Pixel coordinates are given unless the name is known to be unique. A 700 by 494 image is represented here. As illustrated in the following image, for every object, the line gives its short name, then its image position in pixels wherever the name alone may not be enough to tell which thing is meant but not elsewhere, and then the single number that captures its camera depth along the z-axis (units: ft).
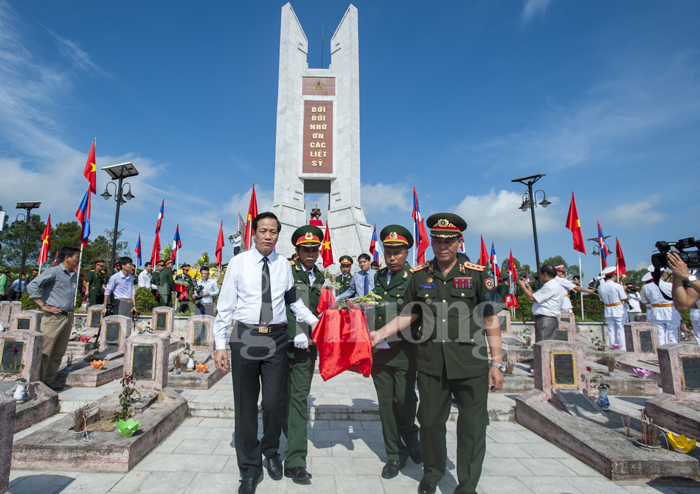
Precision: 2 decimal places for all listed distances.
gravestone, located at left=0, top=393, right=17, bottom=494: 7.88
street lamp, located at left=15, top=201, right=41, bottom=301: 54.74
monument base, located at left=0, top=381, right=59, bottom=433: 14.37
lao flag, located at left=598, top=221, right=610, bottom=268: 59.52
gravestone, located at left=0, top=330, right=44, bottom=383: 17.28
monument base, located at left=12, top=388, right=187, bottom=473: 10.92
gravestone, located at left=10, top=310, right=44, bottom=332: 25.35
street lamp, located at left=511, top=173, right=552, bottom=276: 43.74
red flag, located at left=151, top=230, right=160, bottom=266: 65.20
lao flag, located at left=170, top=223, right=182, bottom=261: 72.84
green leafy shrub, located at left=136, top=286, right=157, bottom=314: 51.96
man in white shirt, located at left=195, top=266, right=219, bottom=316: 36.76
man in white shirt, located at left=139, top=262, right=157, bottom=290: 44.97
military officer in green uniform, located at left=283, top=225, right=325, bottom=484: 10.69
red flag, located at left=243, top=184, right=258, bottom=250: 49.38
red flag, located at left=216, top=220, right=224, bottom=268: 61.45
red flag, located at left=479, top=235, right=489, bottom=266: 61.21
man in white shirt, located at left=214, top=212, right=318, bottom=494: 10.00
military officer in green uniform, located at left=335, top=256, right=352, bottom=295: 23.61
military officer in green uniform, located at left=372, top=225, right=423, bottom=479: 11.28
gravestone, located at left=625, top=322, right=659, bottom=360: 30.17
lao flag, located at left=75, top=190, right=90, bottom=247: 46.34
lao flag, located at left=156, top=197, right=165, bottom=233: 61.62
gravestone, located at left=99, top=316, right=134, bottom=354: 28.89
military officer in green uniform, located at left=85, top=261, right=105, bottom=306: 39.75
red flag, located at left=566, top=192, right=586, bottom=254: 47.42
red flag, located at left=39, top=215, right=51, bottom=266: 51.90
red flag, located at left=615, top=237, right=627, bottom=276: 55.77
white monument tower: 83.20
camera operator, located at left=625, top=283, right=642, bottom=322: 41.14
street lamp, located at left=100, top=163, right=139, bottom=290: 42.74
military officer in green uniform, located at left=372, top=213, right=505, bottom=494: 9.46
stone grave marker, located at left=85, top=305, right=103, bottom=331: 36.17
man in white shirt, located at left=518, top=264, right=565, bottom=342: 21.53
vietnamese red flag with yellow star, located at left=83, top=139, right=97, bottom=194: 42.91
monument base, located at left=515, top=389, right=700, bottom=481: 10.87
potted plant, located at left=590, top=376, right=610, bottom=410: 16.72
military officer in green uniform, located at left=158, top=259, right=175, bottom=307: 38.88
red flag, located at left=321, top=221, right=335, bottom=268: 56.75
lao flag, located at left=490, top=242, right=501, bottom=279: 65.58
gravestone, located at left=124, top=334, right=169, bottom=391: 16.19
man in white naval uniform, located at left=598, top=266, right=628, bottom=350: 34.01
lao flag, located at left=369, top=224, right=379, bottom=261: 61.05
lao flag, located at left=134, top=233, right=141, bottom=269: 76.48
